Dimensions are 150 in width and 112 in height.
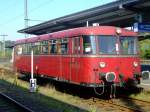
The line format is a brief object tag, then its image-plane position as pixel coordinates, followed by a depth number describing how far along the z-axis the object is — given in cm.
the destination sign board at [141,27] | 1050
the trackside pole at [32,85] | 923
